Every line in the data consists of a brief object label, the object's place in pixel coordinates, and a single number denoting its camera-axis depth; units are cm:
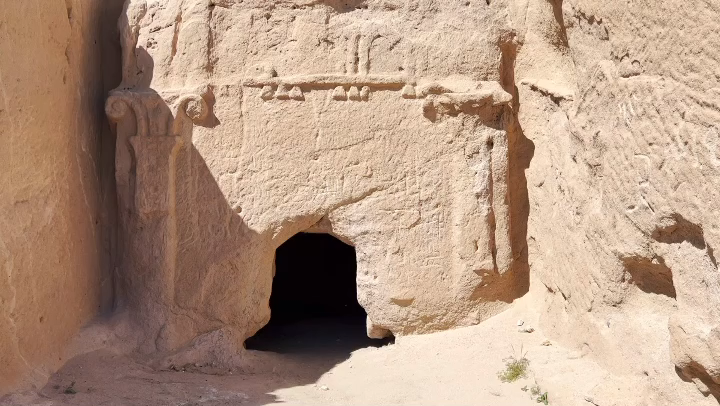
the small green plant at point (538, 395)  568
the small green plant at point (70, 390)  578
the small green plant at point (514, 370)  604
